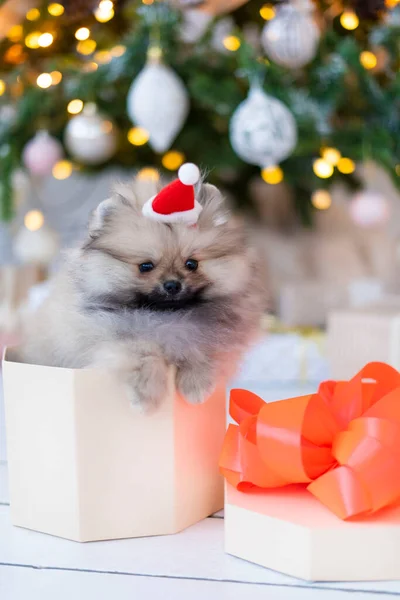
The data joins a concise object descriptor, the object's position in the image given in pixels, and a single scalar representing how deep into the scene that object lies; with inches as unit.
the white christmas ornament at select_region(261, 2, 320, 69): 61.7
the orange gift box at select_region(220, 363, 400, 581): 37.1
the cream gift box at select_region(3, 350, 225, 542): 39.2
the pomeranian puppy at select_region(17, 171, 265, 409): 39.1
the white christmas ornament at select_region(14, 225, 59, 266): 85.4
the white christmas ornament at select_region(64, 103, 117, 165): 71.9
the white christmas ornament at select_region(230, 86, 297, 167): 60.2
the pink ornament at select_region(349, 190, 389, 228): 71.4
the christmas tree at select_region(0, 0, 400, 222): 63.2
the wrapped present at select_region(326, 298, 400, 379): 59.6
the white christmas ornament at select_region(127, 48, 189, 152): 62.4
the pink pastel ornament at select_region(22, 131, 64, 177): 74.0
